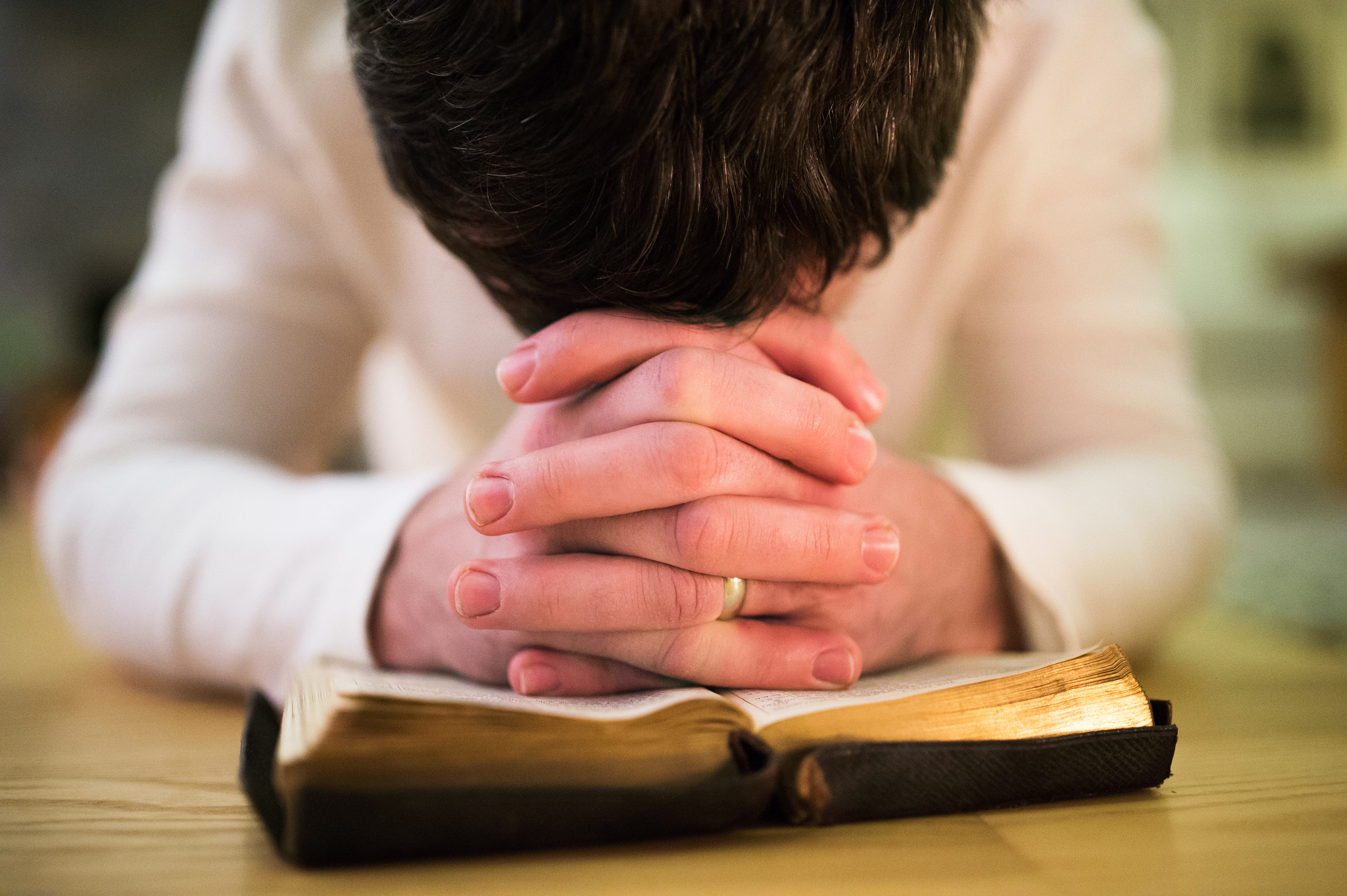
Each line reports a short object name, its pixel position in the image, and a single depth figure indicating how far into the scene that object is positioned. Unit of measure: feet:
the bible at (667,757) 0.74
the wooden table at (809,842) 0.74
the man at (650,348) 0.96
